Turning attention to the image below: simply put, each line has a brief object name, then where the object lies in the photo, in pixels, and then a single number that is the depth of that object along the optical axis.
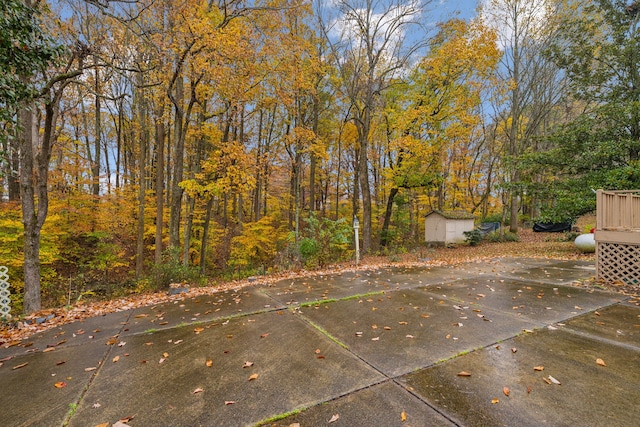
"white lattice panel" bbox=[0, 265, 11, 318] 4.14
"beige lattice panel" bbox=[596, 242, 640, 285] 4.81
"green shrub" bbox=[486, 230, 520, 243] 13.42
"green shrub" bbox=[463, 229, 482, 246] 13.24
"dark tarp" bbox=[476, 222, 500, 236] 15.10
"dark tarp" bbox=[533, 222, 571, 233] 14.53
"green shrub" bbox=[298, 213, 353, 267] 7.50
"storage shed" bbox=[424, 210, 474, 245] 13.37
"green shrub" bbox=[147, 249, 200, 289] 6.16
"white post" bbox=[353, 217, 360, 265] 7.22
